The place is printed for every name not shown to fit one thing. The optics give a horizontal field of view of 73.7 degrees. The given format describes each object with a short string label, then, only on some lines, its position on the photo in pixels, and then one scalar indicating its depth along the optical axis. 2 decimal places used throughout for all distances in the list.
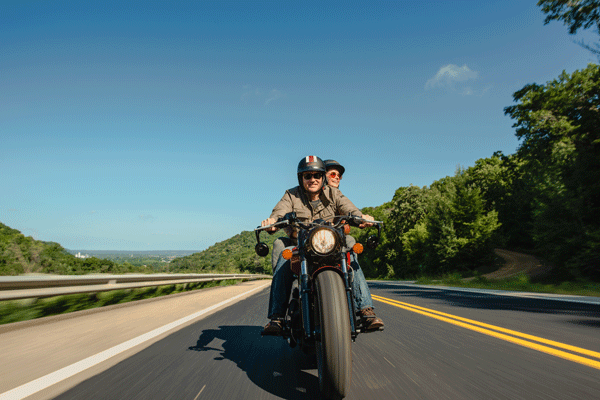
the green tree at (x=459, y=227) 38.69
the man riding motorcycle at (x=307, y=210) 3.58
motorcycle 2.50
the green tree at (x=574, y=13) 15.52
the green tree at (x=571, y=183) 25.53
